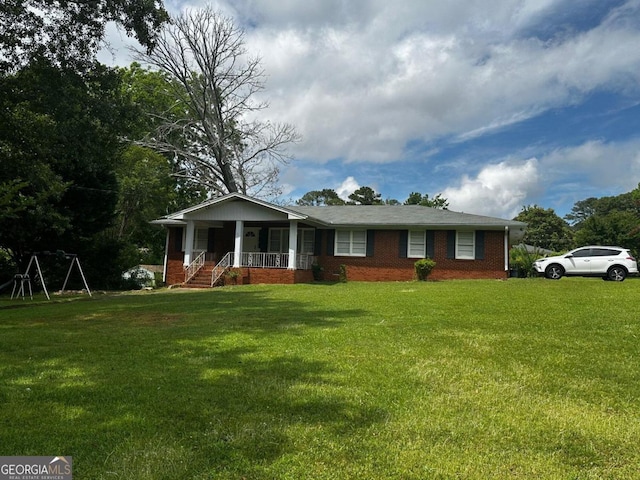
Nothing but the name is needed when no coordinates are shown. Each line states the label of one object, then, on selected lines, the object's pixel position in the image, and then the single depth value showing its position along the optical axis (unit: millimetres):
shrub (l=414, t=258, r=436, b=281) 19656
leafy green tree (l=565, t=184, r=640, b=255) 31172
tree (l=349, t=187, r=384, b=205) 58656
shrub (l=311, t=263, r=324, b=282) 21562
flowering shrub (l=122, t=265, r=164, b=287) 21859
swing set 14836
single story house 19781
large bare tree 27672
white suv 17609
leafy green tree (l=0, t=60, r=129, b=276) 11070
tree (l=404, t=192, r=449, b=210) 49344
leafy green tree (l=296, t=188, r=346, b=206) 69612
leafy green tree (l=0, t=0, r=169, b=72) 11051
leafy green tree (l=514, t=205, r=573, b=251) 56812
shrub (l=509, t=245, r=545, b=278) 21908
